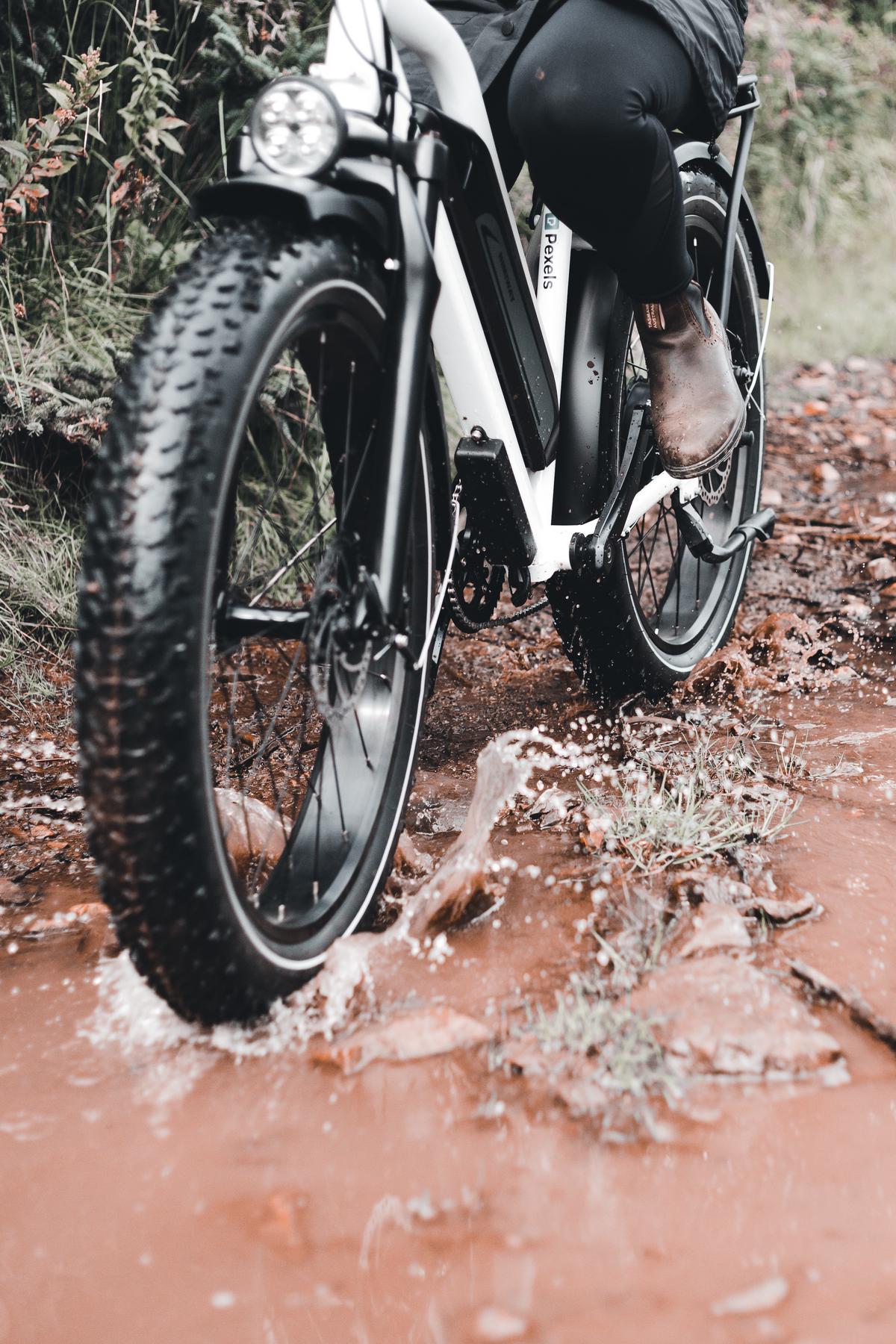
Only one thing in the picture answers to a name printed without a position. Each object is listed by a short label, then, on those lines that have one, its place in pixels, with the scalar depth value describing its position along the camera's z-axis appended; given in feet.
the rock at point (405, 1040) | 11.01
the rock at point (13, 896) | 11.83
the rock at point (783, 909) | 11.48
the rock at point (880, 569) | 14.40
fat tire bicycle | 10.65
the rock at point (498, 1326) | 10.36
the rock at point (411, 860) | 11.96
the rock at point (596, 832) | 11.91
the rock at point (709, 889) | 11.56
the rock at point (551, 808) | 12.15
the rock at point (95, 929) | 11.55
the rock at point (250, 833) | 11.82
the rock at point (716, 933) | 11.33
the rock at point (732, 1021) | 10.94
